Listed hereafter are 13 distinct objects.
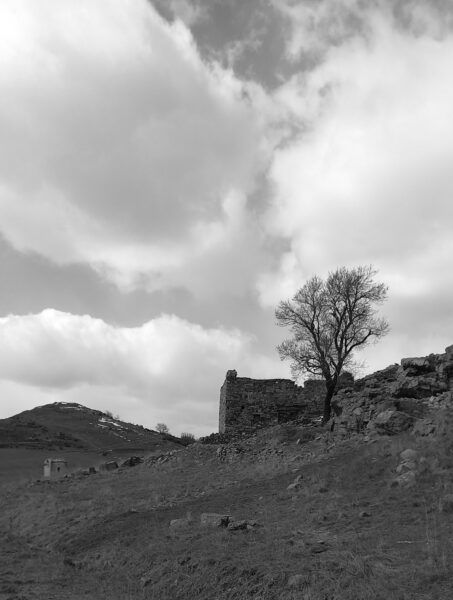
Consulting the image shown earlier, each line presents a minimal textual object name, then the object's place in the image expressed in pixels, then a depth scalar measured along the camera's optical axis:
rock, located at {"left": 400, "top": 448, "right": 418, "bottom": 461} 13.51
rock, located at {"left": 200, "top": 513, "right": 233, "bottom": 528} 11.62
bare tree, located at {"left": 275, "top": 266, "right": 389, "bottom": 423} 28.03
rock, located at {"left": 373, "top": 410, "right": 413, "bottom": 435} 17.33
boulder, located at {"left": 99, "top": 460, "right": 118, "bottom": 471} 25.38
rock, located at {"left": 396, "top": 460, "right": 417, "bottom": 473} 12.88
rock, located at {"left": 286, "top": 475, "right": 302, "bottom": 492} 14.12
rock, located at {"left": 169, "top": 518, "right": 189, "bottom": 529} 12.21
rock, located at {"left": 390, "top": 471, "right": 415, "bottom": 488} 11.99
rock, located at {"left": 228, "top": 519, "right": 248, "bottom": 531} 11.16
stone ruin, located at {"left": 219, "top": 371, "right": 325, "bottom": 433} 32.72
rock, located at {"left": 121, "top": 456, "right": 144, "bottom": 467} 25.29
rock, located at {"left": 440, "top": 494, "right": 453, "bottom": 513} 10.07
